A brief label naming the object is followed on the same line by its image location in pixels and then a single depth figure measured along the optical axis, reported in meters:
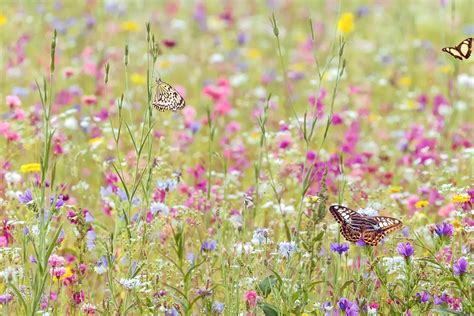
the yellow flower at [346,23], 16.14
